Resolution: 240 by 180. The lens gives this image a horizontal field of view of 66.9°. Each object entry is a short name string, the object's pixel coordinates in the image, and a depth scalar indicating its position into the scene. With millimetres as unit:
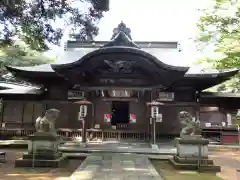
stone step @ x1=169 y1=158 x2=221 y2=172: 5939
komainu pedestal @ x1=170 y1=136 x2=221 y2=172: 6142
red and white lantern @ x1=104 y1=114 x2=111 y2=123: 11291
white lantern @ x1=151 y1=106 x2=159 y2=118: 9518
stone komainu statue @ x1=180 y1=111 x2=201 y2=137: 6436
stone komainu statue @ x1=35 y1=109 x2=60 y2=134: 6305
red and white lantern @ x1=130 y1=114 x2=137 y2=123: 11312
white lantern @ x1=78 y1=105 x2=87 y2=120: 9336
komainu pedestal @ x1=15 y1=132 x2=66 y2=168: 6094
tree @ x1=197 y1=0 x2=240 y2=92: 10794
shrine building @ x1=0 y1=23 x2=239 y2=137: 9470
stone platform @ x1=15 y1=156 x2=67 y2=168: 5945
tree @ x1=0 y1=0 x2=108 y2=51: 4671
